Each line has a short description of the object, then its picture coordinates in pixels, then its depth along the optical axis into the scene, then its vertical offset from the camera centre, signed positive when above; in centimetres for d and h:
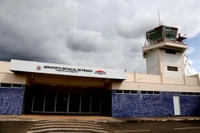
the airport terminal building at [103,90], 1353 +87
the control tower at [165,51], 2116 +667
